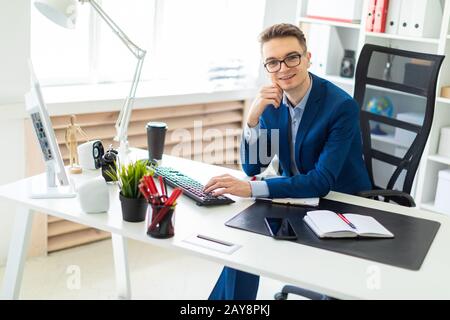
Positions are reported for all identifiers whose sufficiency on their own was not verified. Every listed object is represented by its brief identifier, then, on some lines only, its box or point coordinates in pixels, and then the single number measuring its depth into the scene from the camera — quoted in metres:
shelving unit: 3.40
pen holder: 1.85
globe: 3.87
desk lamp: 2.22
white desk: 1.65
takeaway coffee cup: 2.56
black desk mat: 1.82
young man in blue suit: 2.20
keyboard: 2.14
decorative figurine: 2.44
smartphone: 1.89
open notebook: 1.92
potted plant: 1.96
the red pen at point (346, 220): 1.98
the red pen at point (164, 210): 1.85
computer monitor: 2.13
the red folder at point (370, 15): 3.63
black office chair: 2.63
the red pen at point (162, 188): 1.95
